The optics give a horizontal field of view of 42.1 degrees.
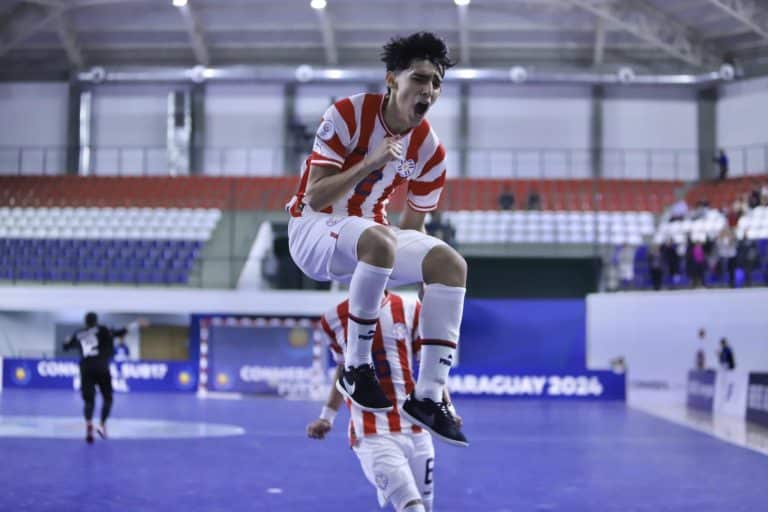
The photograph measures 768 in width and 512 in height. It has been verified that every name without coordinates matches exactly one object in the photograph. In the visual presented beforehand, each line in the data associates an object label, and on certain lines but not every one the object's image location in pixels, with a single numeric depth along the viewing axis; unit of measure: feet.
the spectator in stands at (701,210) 85.61
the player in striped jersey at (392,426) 18.80
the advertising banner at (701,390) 71.31
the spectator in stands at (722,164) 102.62
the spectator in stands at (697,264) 75.51
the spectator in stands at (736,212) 80.79
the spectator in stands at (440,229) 75.72
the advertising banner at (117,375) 85.56
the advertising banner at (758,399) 60.18
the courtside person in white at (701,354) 77.98
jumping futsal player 14.57
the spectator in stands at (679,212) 91.76
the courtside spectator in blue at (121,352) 89.66
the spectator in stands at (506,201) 99.35
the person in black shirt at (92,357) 46.85
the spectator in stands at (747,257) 72.18
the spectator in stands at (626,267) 87.51
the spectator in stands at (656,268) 81.56
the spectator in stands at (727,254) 73.08
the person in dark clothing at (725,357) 71.67
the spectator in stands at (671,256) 78.95
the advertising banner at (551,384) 81.15
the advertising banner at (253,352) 85.40
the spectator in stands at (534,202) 98.78
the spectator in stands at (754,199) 79.00
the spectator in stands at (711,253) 75.36
